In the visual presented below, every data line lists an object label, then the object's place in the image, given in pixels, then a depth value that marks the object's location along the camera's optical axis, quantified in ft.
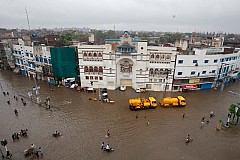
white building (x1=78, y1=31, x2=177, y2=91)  136.56
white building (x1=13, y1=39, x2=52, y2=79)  160.35
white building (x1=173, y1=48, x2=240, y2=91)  137.04
